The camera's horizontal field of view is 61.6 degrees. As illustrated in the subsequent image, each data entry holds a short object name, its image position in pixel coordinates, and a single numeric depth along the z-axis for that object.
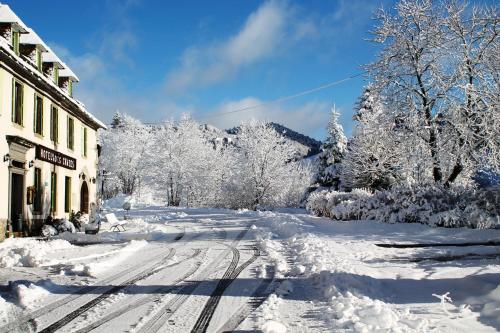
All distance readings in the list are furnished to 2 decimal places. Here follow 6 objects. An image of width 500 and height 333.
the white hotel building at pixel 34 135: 15.77
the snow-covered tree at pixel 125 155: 60.58
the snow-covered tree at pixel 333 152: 44.47
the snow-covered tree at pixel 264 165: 47.28
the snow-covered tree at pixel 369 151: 22.12
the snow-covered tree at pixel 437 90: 16.77
